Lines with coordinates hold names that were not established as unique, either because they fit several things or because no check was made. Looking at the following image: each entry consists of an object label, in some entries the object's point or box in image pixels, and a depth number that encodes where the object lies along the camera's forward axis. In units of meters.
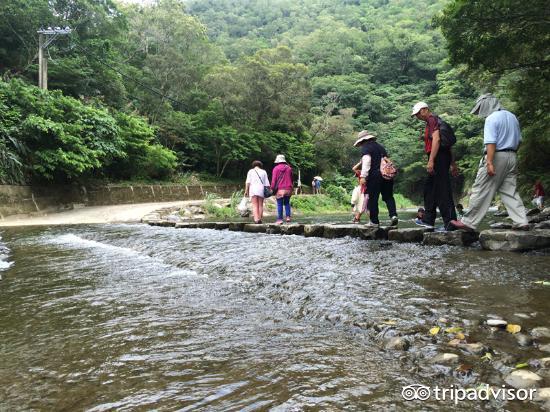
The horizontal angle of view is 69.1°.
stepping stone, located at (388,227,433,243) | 5.76
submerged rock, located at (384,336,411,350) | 2.26
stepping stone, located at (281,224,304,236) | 7.62
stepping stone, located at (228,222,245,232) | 9.03
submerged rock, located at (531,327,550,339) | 2.23
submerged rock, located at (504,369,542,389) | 1.76
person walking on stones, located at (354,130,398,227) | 6.80
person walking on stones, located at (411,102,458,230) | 5.65
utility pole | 18.00
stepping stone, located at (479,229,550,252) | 4.65
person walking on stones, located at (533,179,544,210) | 12.19
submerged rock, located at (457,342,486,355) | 2.10
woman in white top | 9.51
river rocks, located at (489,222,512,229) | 6.97
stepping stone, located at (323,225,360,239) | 6.63
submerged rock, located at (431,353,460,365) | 2.01
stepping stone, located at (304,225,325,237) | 7.12
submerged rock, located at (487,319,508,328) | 2.39
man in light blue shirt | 5.09
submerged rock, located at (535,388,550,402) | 1.65
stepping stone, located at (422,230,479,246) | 5.25
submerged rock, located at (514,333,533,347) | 2.17
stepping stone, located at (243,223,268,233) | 8.42
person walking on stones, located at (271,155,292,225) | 9.24
